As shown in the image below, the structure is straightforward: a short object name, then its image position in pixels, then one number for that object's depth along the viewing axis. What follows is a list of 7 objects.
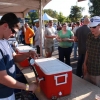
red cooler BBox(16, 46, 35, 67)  1.59
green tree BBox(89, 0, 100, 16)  24.62
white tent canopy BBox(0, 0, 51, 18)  2.09
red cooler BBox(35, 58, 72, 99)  0.94
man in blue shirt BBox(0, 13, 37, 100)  0.77
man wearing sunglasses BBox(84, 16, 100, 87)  1.30
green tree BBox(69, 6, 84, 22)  29.57
